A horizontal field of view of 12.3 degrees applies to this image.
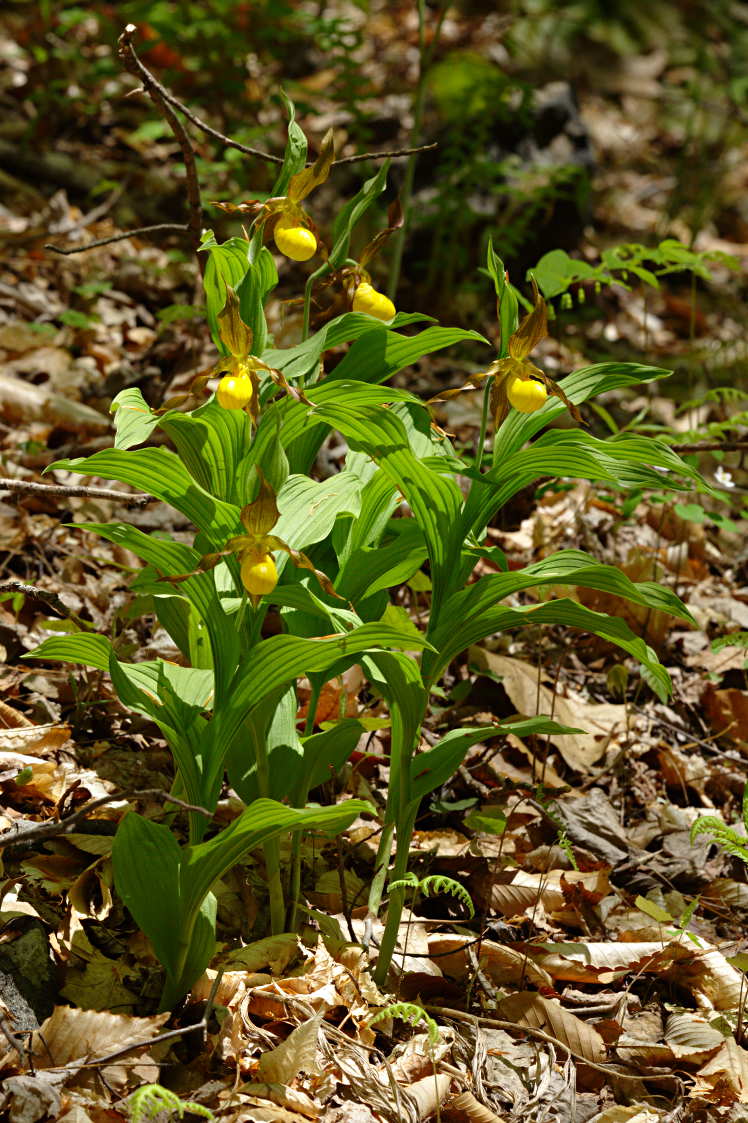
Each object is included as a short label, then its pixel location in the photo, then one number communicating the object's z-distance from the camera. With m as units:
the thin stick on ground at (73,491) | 2.41
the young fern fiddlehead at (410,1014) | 2.27
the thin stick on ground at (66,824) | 2.21
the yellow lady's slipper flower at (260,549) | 2.26
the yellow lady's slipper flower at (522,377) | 2.34
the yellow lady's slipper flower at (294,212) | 2.34
